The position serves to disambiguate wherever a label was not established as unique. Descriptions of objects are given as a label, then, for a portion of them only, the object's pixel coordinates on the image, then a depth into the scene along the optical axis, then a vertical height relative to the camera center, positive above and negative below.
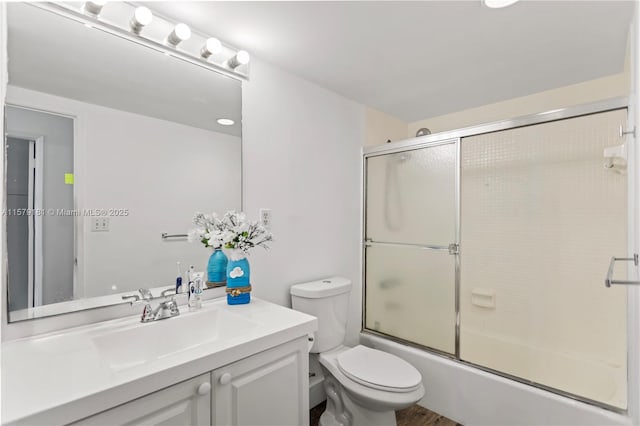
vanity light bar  1.28 +0.82
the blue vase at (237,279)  1.58 -0.33
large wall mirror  1.17 +0.21
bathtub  1.59 -1.05
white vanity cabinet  0.91 -0.62
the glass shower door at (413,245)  2.14 -0.23
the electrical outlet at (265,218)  1.87 -0.03
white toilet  1.58 -0.86
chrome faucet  1.33 -0.41
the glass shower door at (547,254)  1.73 -0.25
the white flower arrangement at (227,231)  1.55 -0.09
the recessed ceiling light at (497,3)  1.35 +0.91
